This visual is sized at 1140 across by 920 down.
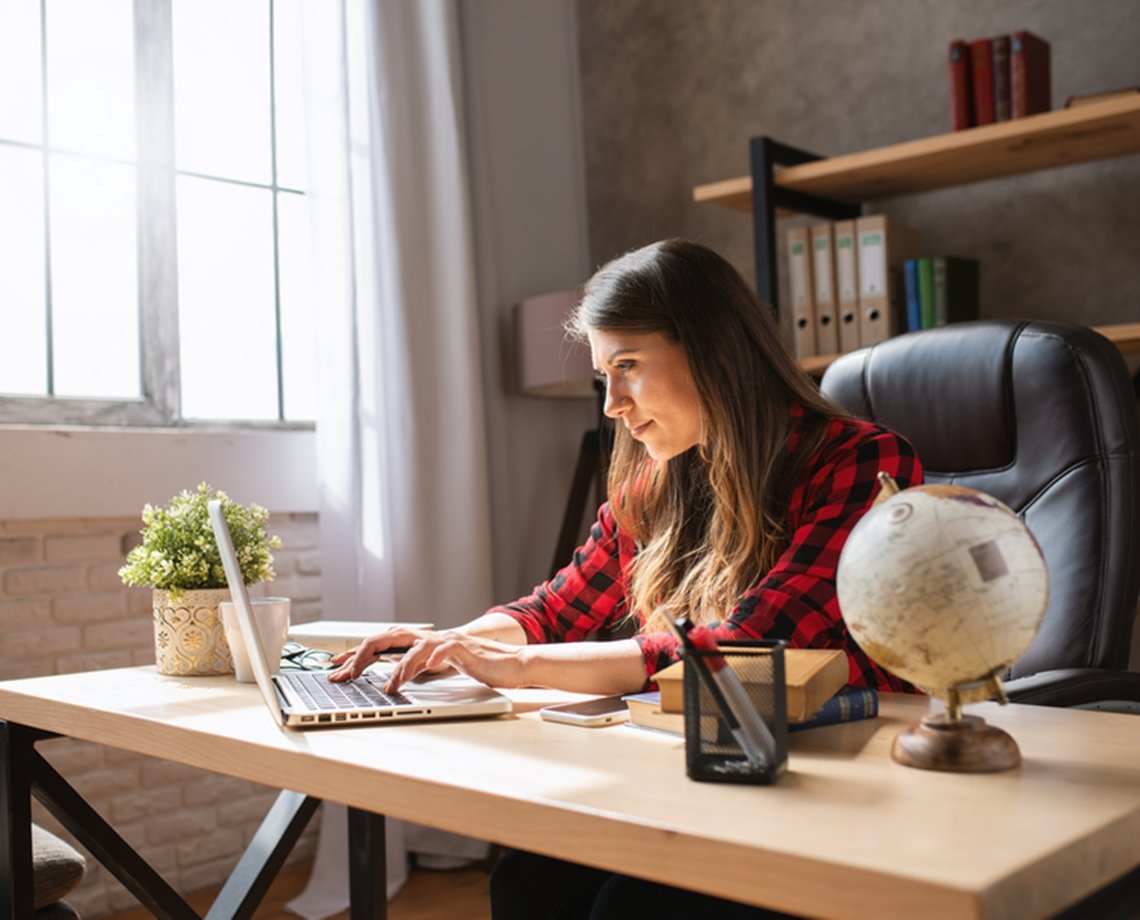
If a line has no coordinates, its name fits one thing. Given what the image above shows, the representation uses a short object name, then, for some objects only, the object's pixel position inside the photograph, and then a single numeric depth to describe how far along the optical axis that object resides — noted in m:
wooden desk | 0.64
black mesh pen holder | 0.83
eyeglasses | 1.46
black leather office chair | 1.54
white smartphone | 1.07
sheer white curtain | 2.82
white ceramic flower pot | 1.46
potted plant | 1.47
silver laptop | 1.10
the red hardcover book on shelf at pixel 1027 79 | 2.47
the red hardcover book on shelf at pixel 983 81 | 2.54
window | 2.56
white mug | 1.38
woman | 1.25
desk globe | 0.82
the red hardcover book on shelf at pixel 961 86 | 2.57
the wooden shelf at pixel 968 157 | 2.36
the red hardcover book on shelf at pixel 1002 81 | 2.53
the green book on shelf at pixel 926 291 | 2.61
